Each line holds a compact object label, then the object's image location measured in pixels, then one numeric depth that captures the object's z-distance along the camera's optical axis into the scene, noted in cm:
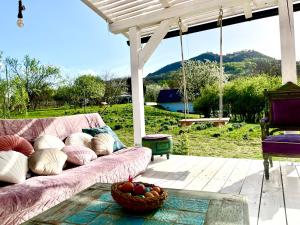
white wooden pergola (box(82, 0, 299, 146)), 362
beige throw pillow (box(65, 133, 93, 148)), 322
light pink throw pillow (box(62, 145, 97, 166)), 285
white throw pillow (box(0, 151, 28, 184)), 216
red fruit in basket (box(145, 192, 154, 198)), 142
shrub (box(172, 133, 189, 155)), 530
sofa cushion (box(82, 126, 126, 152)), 361
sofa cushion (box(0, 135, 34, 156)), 250
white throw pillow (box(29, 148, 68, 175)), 245
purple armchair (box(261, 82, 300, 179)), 315
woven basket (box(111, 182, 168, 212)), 138
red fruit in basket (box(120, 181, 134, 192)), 150
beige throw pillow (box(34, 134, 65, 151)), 281
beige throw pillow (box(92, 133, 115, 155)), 330
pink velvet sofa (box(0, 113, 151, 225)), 186
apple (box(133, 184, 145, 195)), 148
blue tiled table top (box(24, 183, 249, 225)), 133
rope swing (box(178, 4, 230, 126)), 364
